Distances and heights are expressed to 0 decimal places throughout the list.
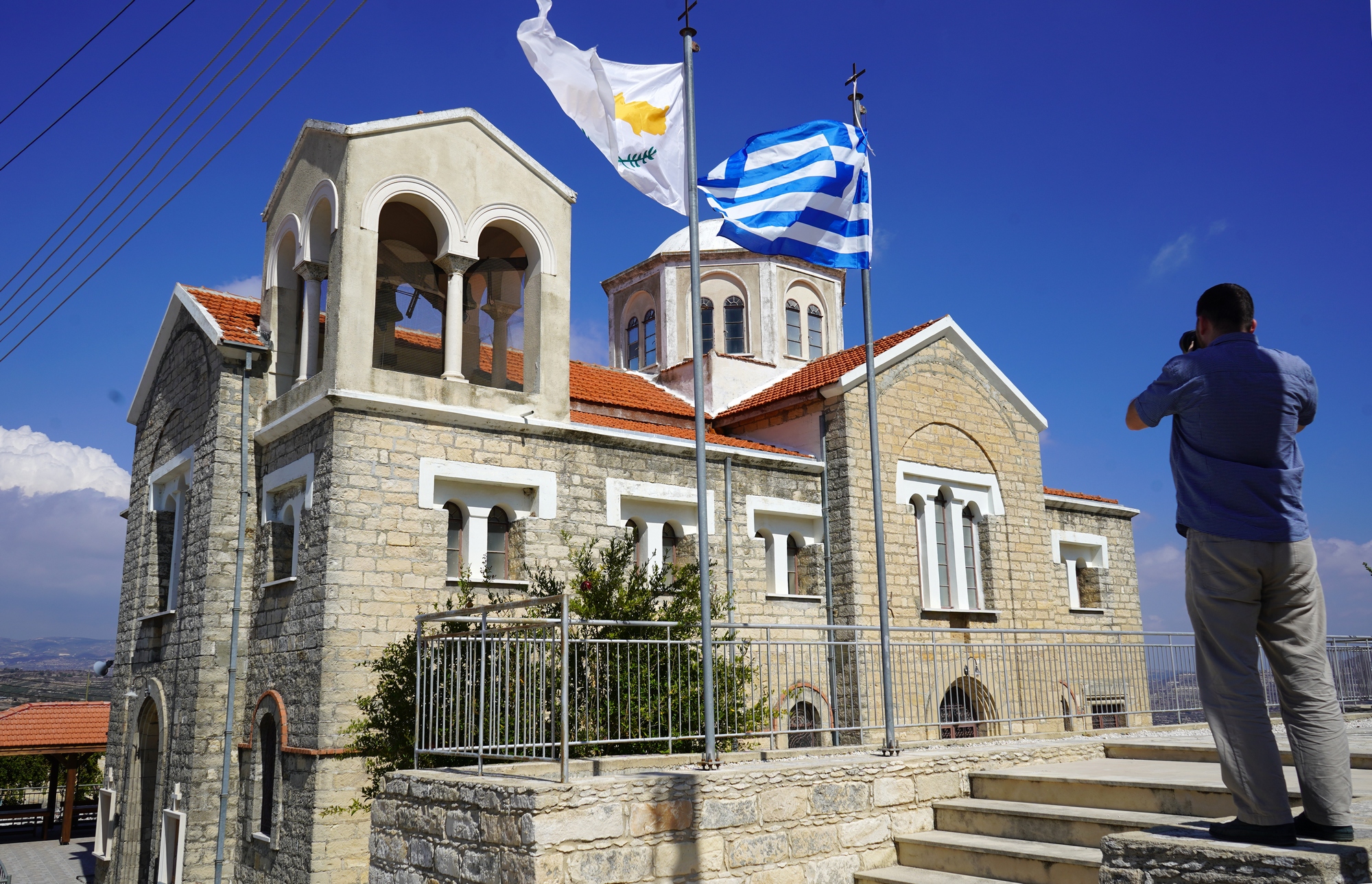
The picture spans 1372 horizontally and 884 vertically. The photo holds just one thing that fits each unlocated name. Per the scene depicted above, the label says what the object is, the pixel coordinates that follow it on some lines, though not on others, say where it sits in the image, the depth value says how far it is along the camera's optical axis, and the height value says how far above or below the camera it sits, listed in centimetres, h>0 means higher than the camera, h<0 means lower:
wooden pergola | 2384 -205
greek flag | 886 +389
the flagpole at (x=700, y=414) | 737 +167
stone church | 1253 +243
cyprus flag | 858 +440
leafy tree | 845 -28
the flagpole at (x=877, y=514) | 885 +113
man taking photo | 406 +17
